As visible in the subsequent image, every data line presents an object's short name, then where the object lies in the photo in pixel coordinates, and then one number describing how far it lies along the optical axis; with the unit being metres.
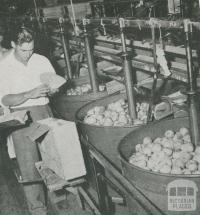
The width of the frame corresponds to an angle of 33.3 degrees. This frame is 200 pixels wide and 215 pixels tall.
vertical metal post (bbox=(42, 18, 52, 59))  6.97
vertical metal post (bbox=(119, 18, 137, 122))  3.00
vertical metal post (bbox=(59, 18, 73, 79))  5.06
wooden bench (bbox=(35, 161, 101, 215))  3.23
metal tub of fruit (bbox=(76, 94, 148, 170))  3.25
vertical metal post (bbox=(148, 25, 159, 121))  2.90
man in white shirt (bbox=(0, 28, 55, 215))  3.61
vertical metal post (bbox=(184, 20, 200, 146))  2.29
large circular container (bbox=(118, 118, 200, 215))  2.19
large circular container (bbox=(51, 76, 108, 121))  4.23
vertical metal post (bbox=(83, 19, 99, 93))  4.00
